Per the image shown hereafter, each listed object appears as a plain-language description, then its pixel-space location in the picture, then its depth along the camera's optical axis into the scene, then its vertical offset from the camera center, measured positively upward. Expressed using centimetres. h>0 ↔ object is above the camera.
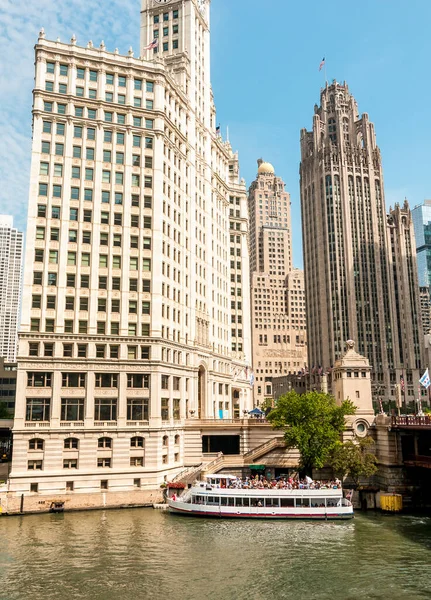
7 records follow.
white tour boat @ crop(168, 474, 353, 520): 6116 -950
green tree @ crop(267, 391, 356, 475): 6962 -56
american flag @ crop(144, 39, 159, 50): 9189 +6302
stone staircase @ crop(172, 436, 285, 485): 7475 -585
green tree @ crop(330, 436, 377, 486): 6769 -543
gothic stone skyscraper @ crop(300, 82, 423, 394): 19550 +2723
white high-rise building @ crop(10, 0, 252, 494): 6969 +1981
